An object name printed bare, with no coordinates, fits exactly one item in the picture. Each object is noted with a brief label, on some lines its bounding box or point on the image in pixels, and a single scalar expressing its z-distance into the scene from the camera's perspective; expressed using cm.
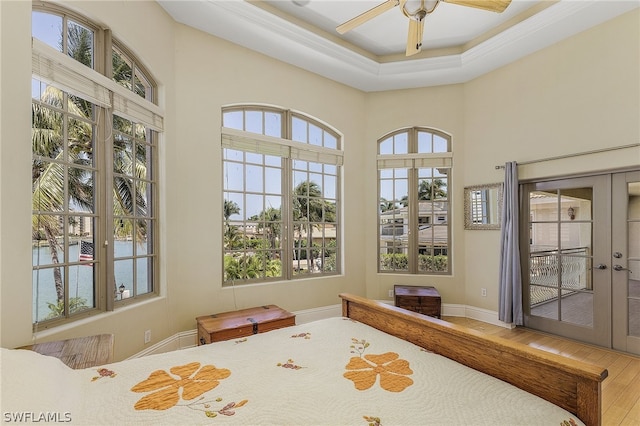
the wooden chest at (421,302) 373
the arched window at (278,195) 343
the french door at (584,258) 291
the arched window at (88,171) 190
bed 99
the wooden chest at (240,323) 261
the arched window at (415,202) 433
